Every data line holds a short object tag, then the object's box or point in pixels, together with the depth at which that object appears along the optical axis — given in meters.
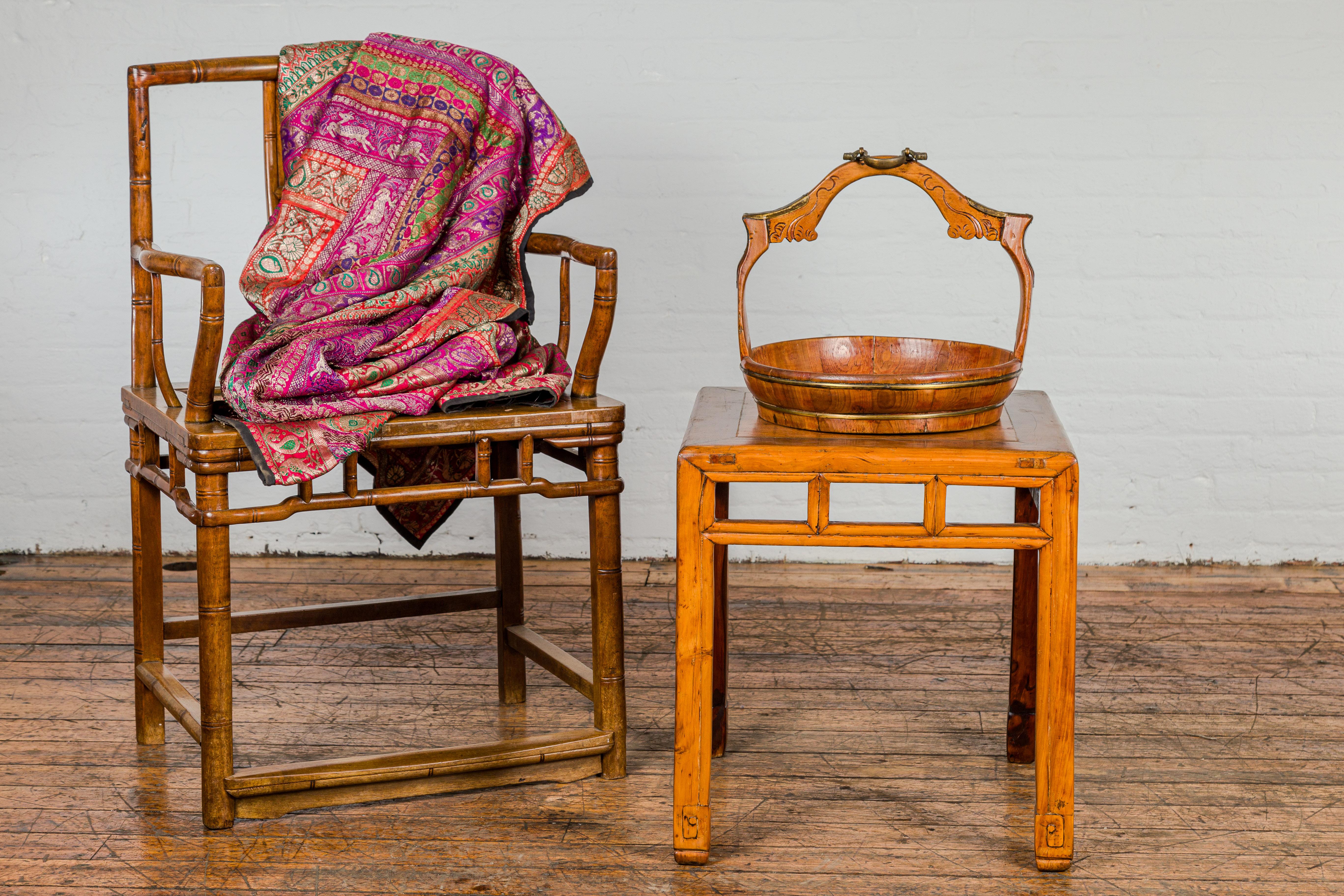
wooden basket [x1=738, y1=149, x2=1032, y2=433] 3.78
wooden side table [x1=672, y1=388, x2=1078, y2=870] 3.72
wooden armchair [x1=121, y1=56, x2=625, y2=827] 3.86
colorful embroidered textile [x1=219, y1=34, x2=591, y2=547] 3.95
